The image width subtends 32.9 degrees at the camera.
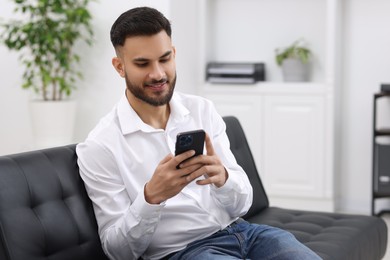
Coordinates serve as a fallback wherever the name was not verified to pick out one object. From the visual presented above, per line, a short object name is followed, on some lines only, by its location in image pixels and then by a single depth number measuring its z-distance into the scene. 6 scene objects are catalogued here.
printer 4.61
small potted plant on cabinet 4.57
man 1.83
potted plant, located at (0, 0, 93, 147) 4.57
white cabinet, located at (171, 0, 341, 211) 4.47
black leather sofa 1.76
